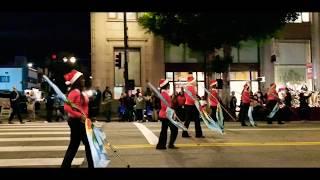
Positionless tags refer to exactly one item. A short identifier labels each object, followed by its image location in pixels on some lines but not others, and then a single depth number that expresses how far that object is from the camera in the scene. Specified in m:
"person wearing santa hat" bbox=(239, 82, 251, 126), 20.06
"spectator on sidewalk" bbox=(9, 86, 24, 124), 23.23
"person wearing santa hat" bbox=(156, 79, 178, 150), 12.94
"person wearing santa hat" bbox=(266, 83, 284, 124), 21.59
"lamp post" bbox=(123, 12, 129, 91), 29.11
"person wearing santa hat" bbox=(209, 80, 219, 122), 18.48
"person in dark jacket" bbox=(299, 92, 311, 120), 25.12
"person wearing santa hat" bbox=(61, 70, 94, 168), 9.51
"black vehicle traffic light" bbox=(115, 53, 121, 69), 28.49
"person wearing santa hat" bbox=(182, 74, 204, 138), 15.66
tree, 27.16
